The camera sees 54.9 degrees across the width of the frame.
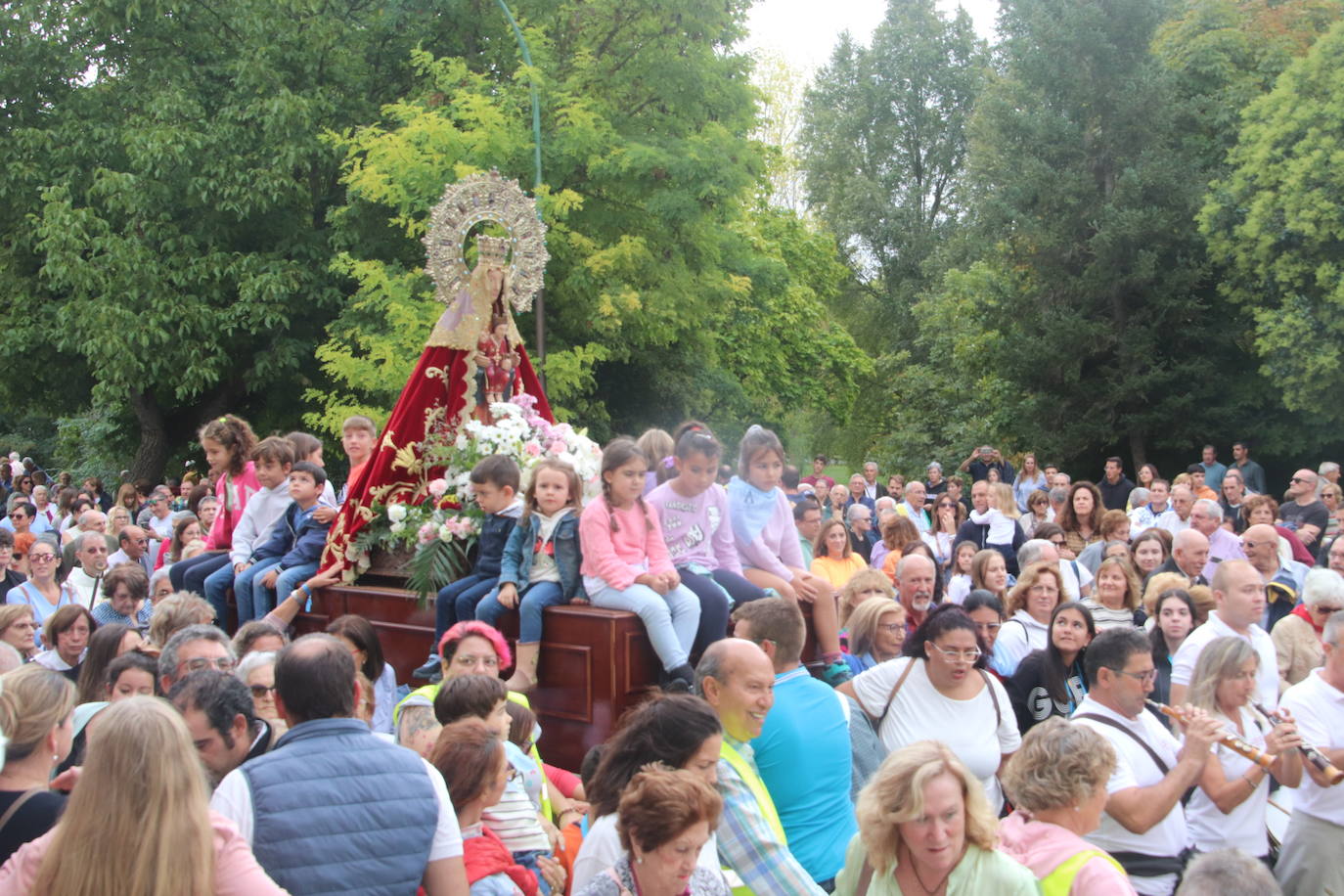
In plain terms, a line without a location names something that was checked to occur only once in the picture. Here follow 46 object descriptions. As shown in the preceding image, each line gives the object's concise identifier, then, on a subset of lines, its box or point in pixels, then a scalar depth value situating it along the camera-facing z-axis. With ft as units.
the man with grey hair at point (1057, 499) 43.82
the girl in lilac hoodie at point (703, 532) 23.66
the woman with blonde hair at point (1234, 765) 17.76
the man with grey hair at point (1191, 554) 29.55
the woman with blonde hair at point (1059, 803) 13.12
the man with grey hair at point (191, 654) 17.67
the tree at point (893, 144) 137.39
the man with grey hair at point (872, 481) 61.38
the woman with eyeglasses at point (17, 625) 21.91
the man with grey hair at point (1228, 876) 11.59
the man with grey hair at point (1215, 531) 34.53
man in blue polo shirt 16.14
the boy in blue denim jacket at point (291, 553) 28.89
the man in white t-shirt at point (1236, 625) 21.45
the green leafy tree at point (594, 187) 62.49
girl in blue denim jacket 23.13
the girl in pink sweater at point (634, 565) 22.25
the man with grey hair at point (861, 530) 42.29
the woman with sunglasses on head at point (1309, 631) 24.31
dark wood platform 22.47
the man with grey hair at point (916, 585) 25.55
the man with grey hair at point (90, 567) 32.73
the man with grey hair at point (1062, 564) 28.48
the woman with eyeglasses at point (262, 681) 17.28
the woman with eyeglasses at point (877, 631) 22.45
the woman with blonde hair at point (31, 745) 12.16
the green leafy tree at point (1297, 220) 75.00
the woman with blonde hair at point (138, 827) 10.14
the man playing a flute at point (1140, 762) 16.28
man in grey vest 12.01
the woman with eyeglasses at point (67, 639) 22.72
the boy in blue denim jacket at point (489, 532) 24.66
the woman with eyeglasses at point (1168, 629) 24.13
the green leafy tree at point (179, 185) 67.56
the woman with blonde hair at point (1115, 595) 26.84
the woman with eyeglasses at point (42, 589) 29.40
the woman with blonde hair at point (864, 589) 25.35
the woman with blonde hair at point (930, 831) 12.46
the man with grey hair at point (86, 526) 37.47
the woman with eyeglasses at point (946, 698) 18.31
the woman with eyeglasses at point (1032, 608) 24.27
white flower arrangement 25.84
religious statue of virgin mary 28.27
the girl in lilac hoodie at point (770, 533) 24.84
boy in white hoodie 29.78
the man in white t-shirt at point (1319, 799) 18.45
